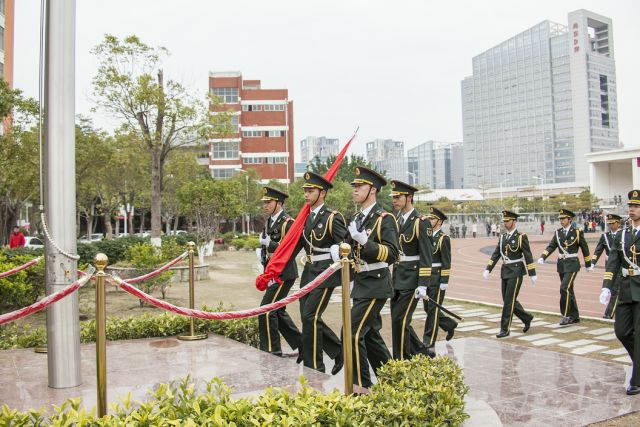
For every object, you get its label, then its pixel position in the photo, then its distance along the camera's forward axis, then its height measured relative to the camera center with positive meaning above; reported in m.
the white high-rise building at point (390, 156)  148.75 +19.78
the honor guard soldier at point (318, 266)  5.88 -0.35
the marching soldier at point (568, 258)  9.62 -0.54
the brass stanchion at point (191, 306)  7.37 -0.90
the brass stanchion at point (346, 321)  3.97 -0.61
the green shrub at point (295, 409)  3.27 -1.06
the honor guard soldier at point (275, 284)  6.70 -0.57
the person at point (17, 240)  18.02 +0.02
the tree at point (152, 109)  19.59 +4.54
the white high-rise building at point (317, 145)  163.35 +25.54
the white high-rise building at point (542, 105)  106.38 +24.23
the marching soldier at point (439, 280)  7.83 -0.70
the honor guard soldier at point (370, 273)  5.11 -0.37
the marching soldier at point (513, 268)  8.75 -0.62
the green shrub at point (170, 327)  7.62 -1.20
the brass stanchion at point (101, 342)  3.71 -0.68
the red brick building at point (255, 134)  62.62 +11.12
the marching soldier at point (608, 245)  9.83 -0.32
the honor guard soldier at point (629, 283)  5.75 -0.58
